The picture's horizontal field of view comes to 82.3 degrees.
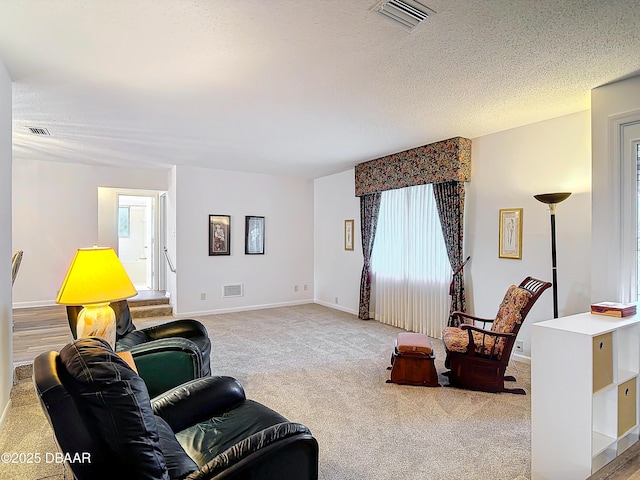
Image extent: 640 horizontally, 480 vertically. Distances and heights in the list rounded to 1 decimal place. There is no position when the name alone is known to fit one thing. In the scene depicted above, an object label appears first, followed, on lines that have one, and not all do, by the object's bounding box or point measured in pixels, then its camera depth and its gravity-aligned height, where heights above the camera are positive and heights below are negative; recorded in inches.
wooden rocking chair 130.3 -39.5
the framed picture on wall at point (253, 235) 280.1 +4.2
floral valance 181.3 +41.0
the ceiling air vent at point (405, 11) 76.3 +49.6
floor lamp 132.9 +8.1
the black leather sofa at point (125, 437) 43.7 -25.2
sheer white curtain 200.5 -14.1
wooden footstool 136.7 -46.9
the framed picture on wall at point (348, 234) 265.6 +4.5
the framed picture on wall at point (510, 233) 163.3 +3.6
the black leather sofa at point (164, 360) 102.0 -34.5
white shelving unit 78.5 -35.9
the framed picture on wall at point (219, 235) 265.4 +4.0
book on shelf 95.1 -18.0
